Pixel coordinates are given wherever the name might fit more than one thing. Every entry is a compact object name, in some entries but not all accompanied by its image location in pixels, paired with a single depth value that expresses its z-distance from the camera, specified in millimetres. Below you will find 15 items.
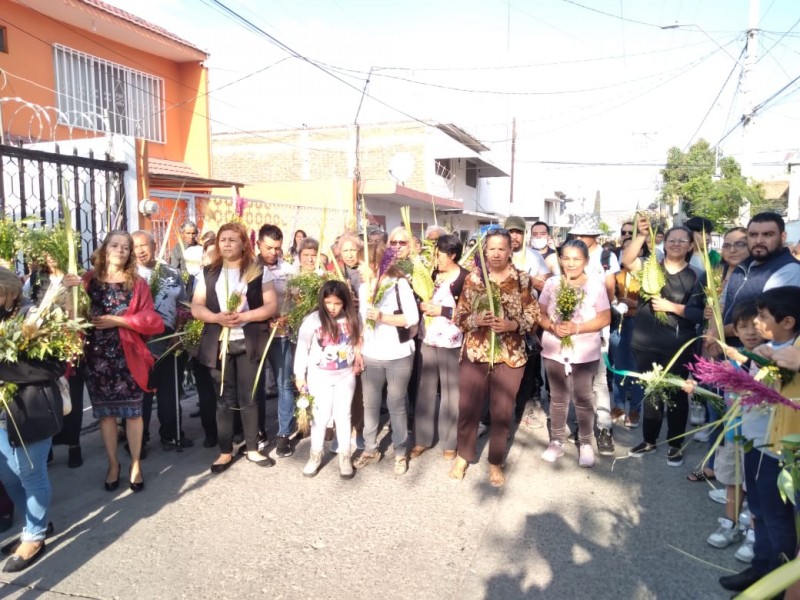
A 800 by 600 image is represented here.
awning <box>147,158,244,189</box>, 9732
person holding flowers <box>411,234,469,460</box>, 4598
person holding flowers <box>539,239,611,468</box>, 4398
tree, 15041
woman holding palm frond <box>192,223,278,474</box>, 4434
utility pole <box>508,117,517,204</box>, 32362
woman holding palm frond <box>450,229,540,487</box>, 4211
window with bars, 10648
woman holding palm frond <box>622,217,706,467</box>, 4523
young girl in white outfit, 4406
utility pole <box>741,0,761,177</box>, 13359
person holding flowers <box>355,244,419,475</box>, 4477
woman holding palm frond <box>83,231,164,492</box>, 4090
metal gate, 5105
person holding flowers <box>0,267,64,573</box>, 3170
